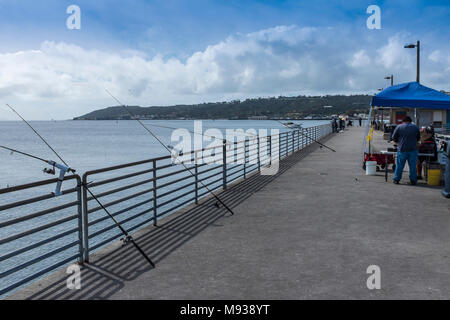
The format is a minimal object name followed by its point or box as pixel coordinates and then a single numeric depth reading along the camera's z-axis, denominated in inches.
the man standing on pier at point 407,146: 423.2
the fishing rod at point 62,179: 189.9
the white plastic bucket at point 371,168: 500.7
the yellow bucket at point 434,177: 426.0
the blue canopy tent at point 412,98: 454.6
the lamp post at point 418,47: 1061.1
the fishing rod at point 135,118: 295.1
